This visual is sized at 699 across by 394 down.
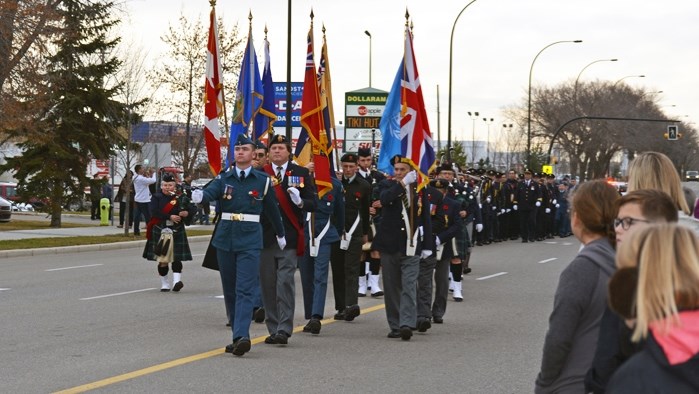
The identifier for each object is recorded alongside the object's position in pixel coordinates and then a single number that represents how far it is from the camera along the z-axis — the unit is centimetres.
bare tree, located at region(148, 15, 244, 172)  3975
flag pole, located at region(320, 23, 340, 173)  1505
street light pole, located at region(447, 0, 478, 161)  4281
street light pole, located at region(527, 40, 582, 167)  6037
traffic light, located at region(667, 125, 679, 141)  6706
